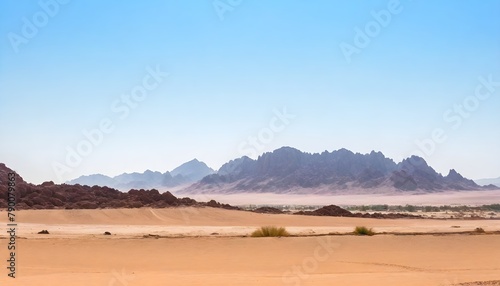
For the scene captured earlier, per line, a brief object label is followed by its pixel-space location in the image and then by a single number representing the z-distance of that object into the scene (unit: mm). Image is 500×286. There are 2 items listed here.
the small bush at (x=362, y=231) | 22441
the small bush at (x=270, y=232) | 21953
